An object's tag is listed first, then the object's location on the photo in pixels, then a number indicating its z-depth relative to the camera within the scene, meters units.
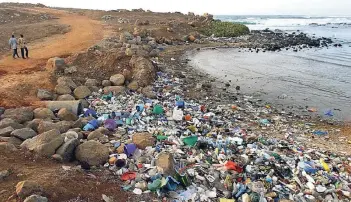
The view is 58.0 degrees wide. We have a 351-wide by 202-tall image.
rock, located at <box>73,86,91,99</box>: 10.61
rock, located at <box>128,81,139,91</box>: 11.75
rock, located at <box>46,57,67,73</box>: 11.98
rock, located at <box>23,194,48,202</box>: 4.40
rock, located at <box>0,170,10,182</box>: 5.17
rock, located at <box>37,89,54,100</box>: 9.91
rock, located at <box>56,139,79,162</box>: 6.19
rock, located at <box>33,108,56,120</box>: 8.40
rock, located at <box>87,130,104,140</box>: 7.20
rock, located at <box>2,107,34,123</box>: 8.03
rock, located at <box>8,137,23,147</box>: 6.63
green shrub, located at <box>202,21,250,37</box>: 34.89
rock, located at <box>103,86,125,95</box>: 11.21
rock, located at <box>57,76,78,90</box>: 10.77
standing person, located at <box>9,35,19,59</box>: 14.25
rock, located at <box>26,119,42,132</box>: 7.66
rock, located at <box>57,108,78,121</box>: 8.53
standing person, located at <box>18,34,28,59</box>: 14.33
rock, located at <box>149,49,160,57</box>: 19.39
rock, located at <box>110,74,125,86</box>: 11.85
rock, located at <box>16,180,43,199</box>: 4.61
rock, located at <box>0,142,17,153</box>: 6.04
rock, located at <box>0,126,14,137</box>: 7.00
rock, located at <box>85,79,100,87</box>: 11.45
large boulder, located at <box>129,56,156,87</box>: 12.25
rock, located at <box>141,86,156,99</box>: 11.20
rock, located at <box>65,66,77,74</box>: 11.98
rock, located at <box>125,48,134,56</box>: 14.18
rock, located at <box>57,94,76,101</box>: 9.96
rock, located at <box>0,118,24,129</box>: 7.45
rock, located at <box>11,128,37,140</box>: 6.96
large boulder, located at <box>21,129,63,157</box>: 6.14
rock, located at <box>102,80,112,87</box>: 11.75
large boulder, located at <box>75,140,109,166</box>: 6.24
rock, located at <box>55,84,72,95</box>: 10.46
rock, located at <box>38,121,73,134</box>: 7.41
